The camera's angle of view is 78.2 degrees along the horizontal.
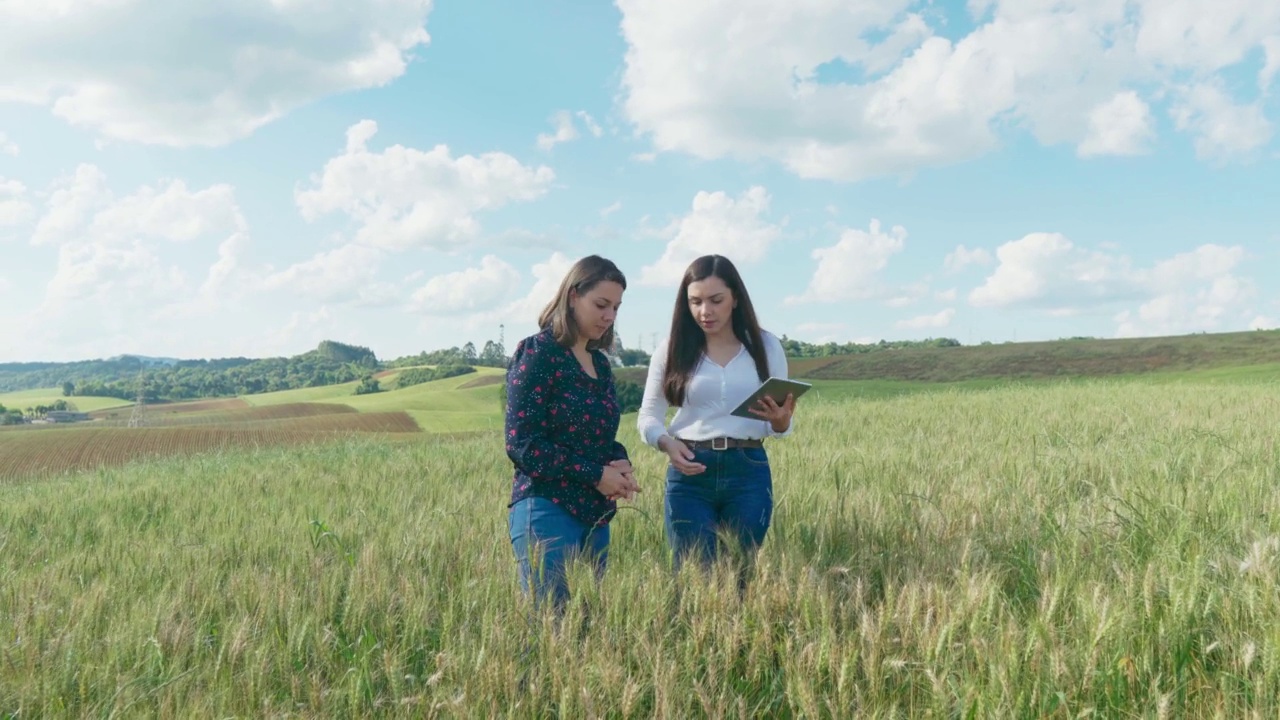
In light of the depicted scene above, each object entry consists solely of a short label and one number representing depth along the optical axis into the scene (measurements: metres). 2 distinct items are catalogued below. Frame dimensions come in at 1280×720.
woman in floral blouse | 3.12
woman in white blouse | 3.57
